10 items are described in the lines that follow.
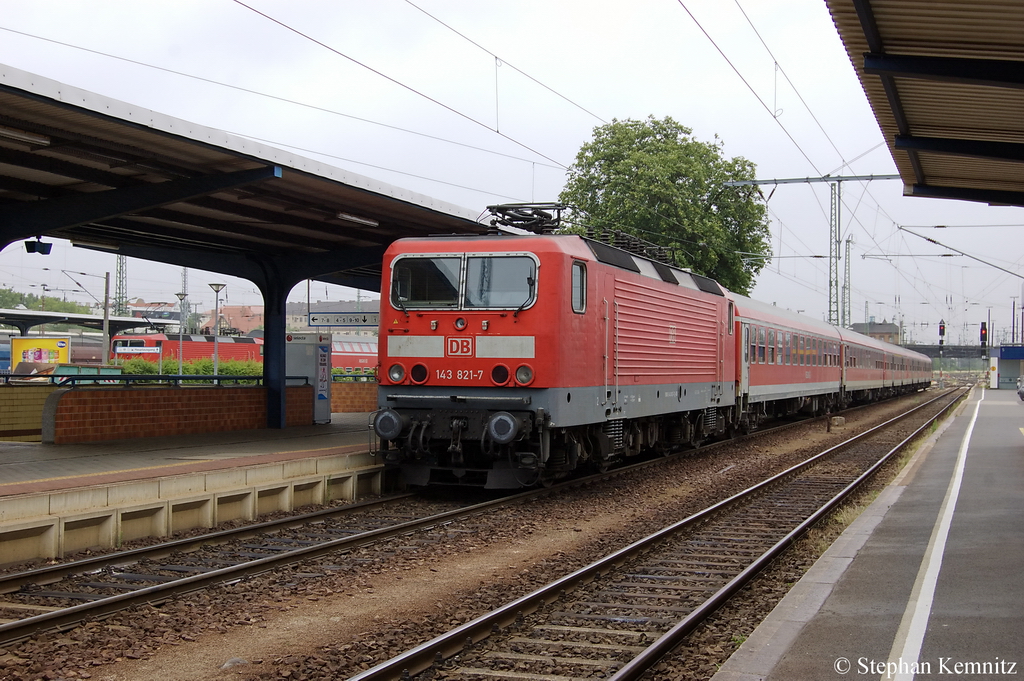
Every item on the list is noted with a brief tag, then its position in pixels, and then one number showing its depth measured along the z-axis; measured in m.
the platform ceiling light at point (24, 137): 10.16
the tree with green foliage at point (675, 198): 36.25
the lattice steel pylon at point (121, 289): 72.81
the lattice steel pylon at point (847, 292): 44.62
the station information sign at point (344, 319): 22.28
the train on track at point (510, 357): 11.77
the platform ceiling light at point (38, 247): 15.29
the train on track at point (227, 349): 52.28
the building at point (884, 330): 128.88
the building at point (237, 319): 133.00
